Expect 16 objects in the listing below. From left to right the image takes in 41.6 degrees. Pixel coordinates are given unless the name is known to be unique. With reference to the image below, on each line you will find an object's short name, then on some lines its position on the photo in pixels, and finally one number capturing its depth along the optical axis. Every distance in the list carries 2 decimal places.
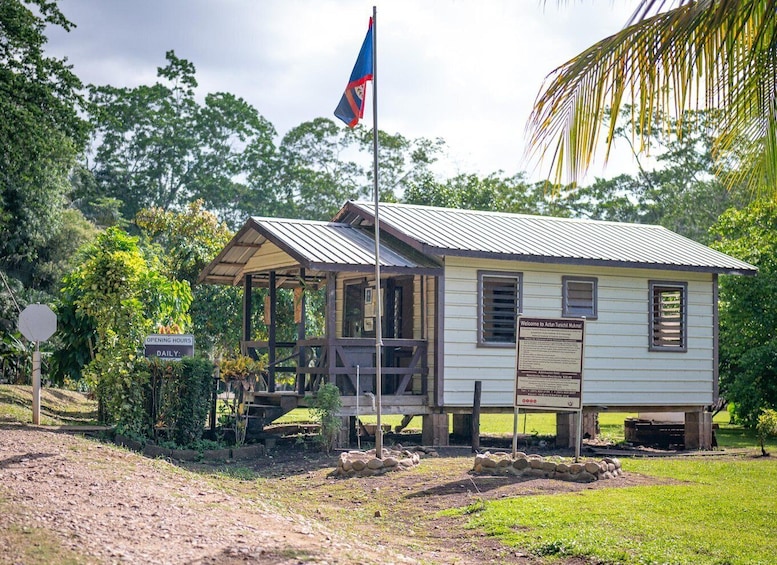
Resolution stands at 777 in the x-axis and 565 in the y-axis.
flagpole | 14.70
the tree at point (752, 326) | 24.31
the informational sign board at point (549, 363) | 14.61
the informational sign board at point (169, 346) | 17.05
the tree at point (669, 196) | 49.00
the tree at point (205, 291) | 29.12
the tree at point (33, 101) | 23.23
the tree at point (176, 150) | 54.84
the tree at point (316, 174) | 53.69
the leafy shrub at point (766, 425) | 18.31
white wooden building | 18.47
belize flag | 14.83
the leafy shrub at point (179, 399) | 16.94
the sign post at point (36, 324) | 17.44
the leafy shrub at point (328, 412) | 17.00
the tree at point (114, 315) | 17.34
